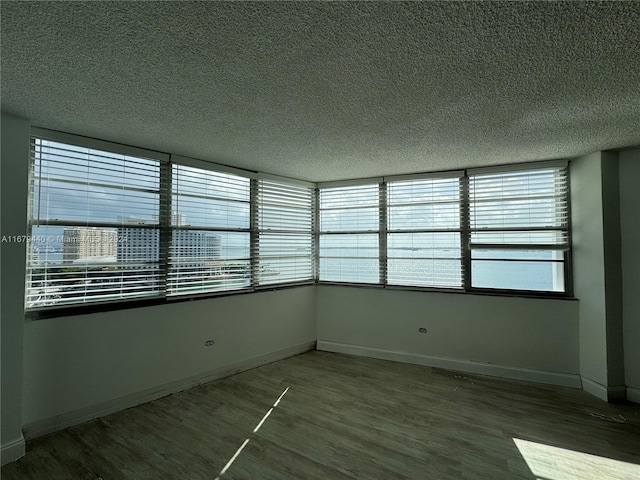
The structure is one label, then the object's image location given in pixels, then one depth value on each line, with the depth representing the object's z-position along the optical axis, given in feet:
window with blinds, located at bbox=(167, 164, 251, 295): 11.66
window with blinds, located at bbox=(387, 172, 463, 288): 13.75
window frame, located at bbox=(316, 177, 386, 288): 15.12
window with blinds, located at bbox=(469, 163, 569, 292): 12.30
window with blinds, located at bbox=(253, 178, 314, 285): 14.47
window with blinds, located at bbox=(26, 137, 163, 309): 8.88
